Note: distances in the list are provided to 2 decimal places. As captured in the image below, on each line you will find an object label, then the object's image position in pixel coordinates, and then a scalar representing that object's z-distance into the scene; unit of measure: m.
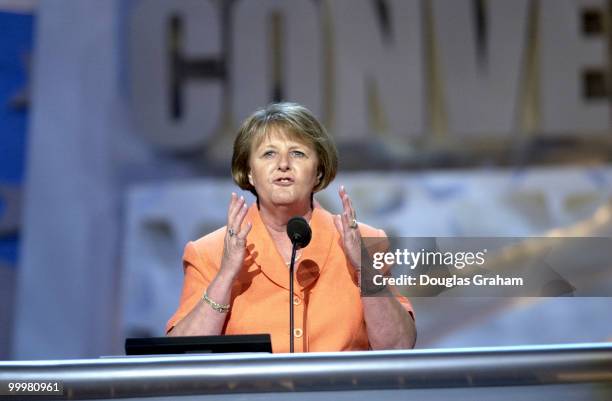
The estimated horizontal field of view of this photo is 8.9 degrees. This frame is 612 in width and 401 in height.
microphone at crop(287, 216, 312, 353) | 7.83
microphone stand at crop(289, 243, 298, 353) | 7.83
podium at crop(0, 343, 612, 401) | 7.33
